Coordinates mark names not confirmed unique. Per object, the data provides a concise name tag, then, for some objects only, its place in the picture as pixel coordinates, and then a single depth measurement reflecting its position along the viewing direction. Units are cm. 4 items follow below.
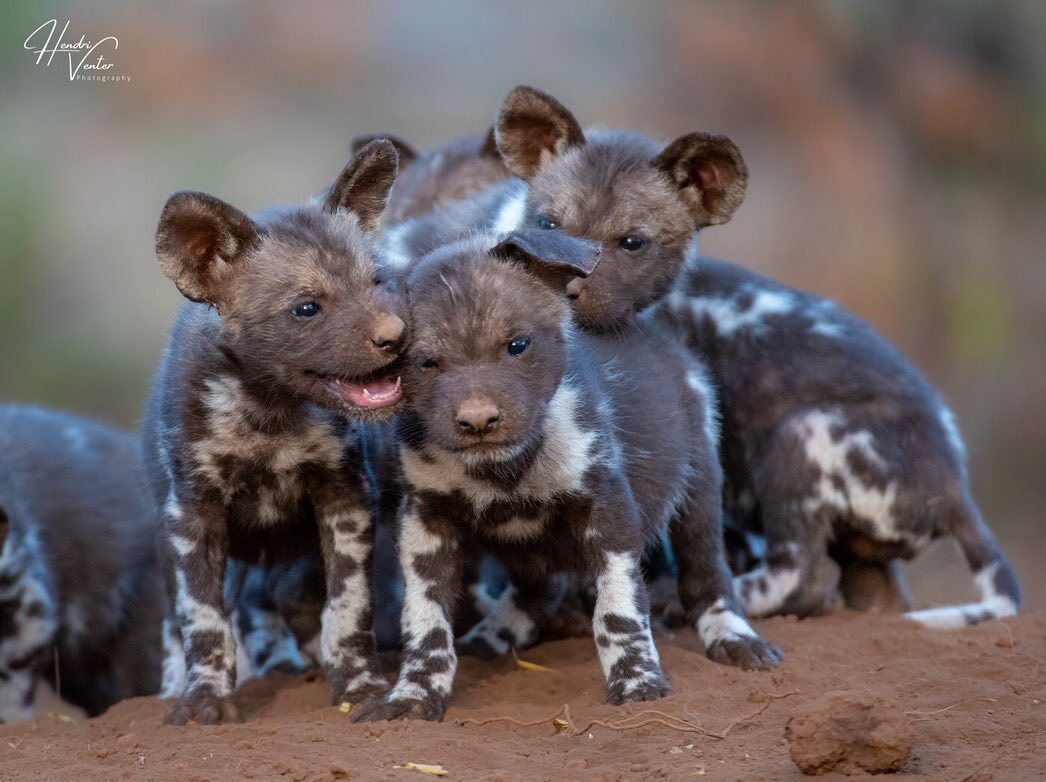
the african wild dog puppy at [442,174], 1678
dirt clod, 868
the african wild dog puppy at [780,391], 1357
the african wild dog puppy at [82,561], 1598
